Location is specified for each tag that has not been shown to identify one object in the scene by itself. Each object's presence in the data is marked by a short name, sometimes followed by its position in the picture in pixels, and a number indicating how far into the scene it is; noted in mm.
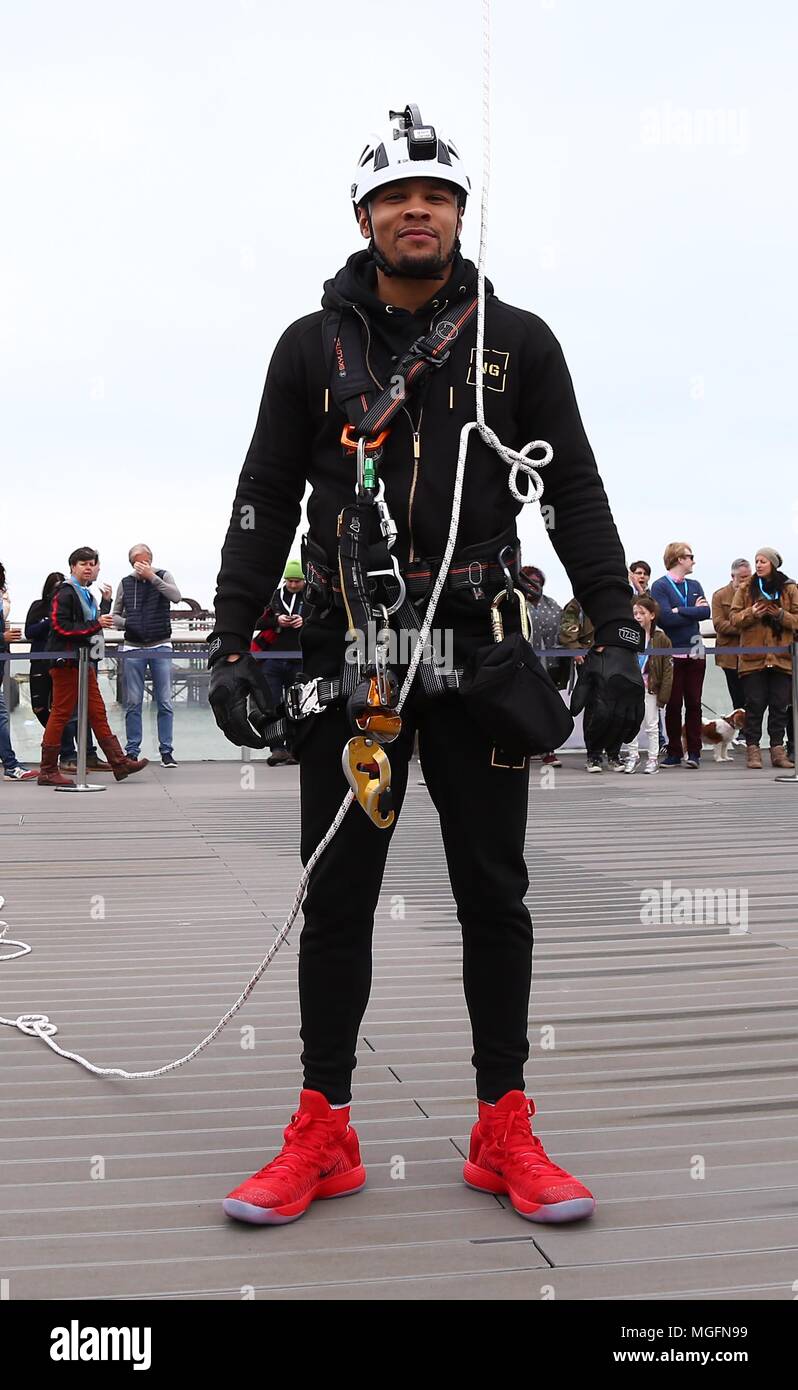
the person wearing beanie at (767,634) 11742
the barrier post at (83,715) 10672
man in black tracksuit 2605
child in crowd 12023
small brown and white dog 13062
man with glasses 11977
